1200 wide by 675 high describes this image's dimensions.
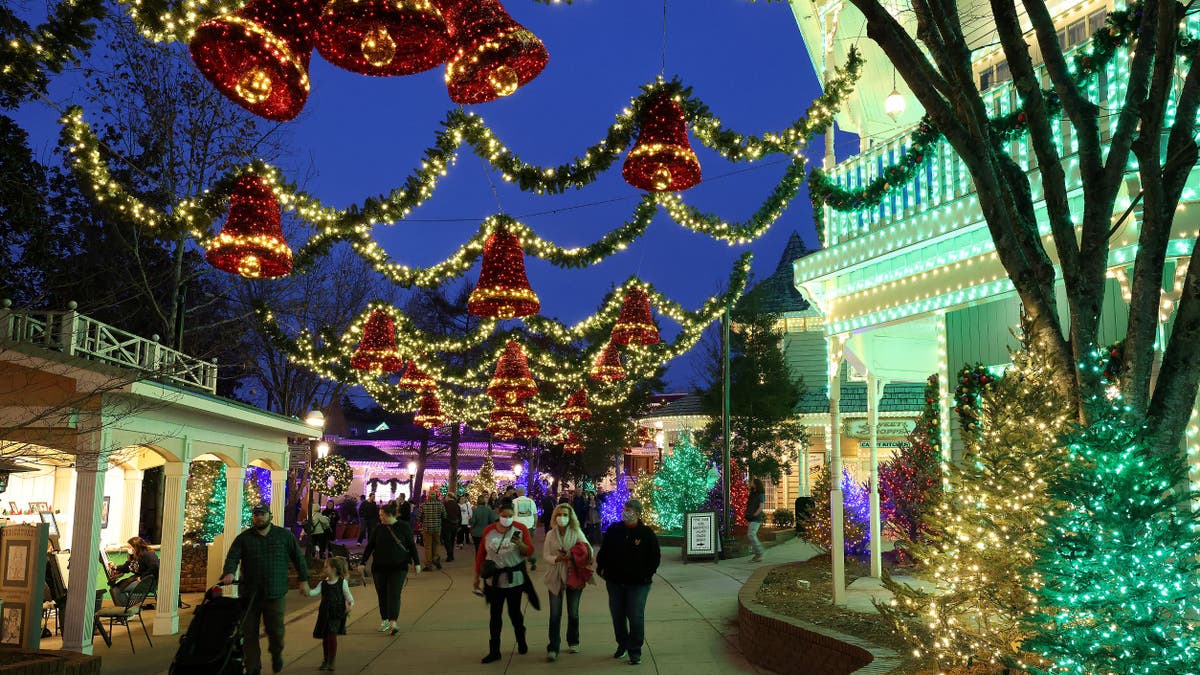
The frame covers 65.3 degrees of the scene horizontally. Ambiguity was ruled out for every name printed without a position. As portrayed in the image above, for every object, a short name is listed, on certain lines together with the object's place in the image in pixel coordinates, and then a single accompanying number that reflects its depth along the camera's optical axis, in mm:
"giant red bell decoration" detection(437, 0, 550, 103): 4633
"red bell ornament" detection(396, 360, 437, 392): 23250
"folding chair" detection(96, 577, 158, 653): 12195
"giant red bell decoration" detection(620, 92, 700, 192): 8641
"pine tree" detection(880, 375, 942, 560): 14602
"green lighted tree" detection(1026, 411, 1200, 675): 4727
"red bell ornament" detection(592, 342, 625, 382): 21297
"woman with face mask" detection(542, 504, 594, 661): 11086
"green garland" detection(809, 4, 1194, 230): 7993
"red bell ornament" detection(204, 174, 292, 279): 9062
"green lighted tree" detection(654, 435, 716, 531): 26594
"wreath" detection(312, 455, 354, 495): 31531
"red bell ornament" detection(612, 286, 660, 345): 16406
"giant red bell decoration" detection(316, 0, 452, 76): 3898
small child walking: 10555
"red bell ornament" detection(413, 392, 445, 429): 26109
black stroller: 7859
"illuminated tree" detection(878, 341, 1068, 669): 6215
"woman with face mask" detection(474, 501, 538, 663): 10727
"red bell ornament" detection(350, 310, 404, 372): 16844
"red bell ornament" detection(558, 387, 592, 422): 29531
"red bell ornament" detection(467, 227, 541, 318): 11312
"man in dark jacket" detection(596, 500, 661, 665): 10375
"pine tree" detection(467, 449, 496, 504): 42906
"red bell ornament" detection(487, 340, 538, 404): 19755
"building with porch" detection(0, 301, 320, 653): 10844
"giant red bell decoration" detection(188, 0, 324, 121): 4215
